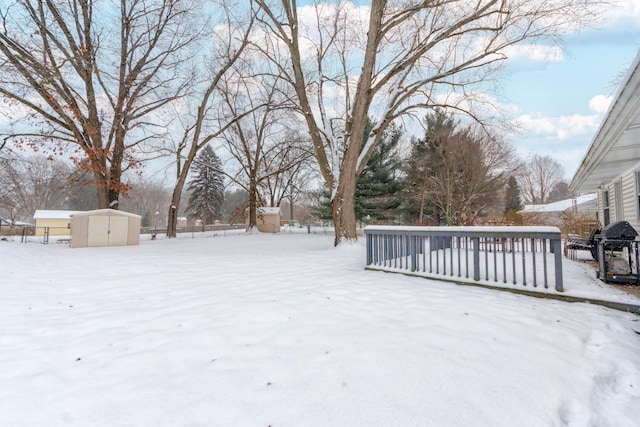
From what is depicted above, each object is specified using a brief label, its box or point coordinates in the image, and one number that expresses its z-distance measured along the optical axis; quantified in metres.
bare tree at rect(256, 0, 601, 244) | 7.91
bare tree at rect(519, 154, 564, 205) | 32.94
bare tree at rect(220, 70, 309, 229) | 18.03
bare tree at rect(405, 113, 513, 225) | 16.53
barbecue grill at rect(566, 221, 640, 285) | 4.29
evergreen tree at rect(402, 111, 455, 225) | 19.23
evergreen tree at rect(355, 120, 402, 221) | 19.78
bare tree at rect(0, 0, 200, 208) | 10.02
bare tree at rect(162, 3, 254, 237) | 13.01
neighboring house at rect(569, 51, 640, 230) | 3.36
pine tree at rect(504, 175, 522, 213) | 27.67
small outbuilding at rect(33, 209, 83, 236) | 25.22
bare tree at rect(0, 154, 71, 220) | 25.28
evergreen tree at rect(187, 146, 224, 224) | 34.16
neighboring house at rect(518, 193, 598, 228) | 15.59
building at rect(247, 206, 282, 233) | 22.61
